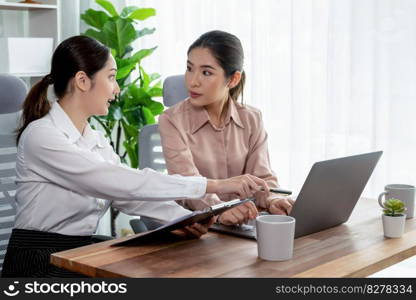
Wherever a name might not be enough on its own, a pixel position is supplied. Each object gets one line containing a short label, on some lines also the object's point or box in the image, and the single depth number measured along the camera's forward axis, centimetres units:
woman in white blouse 238
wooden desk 203
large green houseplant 435
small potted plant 229
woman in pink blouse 275
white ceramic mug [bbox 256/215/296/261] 209
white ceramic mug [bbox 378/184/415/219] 245
